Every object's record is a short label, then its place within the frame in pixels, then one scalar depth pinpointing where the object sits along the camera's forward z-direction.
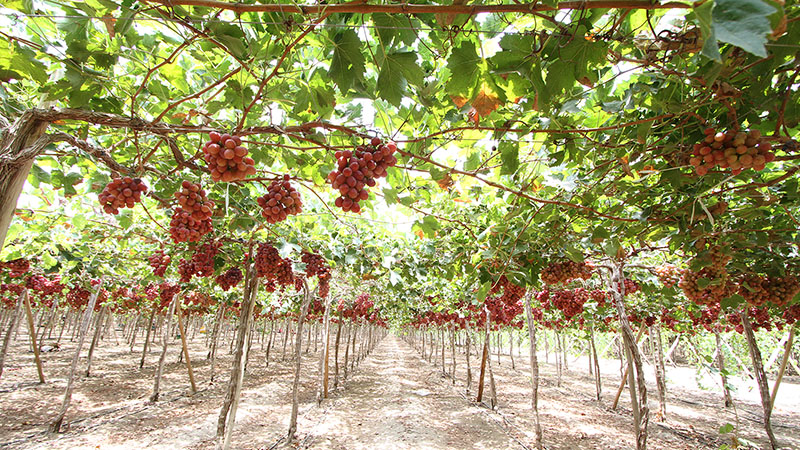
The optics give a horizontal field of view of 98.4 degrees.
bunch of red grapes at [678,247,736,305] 3.05
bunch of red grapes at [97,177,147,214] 2.11
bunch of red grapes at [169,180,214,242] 2.17
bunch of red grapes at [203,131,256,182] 1.61
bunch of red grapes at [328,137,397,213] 1.65
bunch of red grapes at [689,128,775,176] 1.54
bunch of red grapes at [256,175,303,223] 1.99
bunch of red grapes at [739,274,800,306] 3.60
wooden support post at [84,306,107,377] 10.45
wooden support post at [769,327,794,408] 8.32
